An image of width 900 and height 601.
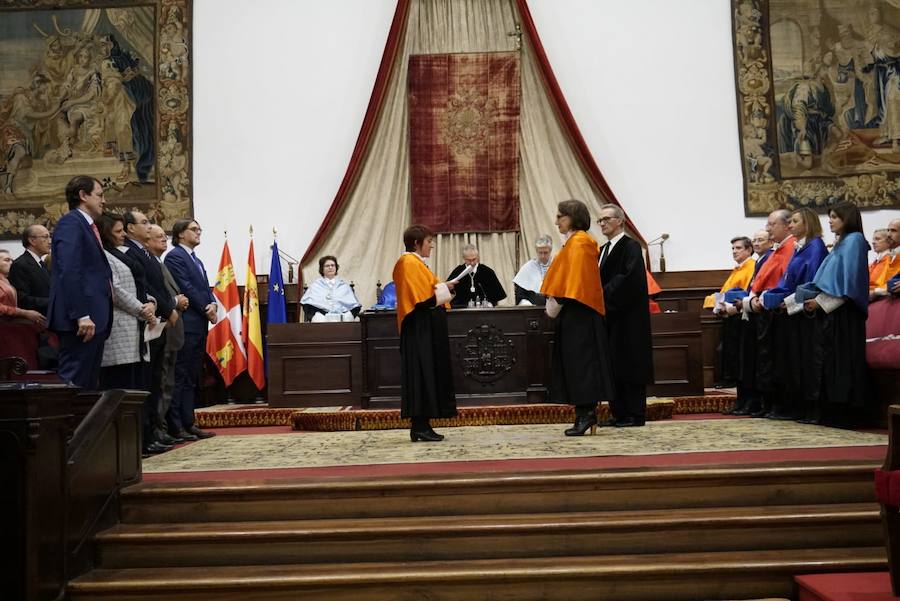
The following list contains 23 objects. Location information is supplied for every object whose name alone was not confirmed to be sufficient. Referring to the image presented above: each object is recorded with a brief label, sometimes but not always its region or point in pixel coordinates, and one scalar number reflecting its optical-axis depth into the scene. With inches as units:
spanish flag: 397.1
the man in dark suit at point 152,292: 226.2
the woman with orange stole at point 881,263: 290.4
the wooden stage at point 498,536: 142.0
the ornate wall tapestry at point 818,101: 423.8
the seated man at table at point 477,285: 384.2
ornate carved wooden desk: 327.6
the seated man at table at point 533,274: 381.7
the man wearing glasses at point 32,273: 273.1
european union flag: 408.2
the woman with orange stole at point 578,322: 232.1
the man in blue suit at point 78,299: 185.8
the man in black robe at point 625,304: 254.2
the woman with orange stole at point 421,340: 236.8
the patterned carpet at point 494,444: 200.7
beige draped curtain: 437.1
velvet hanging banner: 438.3
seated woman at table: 393.9
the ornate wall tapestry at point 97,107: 441.1
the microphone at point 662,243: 420.9
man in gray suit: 234.1
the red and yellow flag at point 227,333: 393.4
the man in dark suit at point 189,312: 254.4
